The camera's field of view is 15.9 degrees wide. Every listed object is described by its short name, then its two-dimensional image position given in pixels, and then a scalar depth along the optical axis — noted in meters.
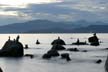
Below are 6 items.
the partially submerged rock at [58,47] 120.25
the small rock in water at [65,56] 90.09
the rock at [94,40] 158.62
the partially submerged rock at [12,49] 99.62
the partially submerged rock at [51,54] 94.54
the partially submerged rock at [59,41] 152.75
